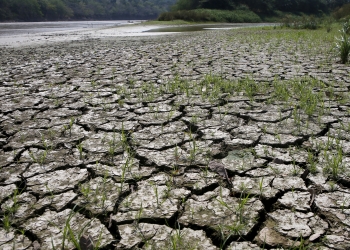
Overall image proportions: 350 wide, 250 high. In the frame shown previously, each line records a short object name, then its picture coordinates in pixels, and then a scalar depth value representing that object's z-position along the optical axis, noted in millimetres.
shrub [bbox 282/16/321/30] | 14873
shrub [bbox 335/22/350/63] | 4976
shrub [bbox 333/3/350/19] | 18481
